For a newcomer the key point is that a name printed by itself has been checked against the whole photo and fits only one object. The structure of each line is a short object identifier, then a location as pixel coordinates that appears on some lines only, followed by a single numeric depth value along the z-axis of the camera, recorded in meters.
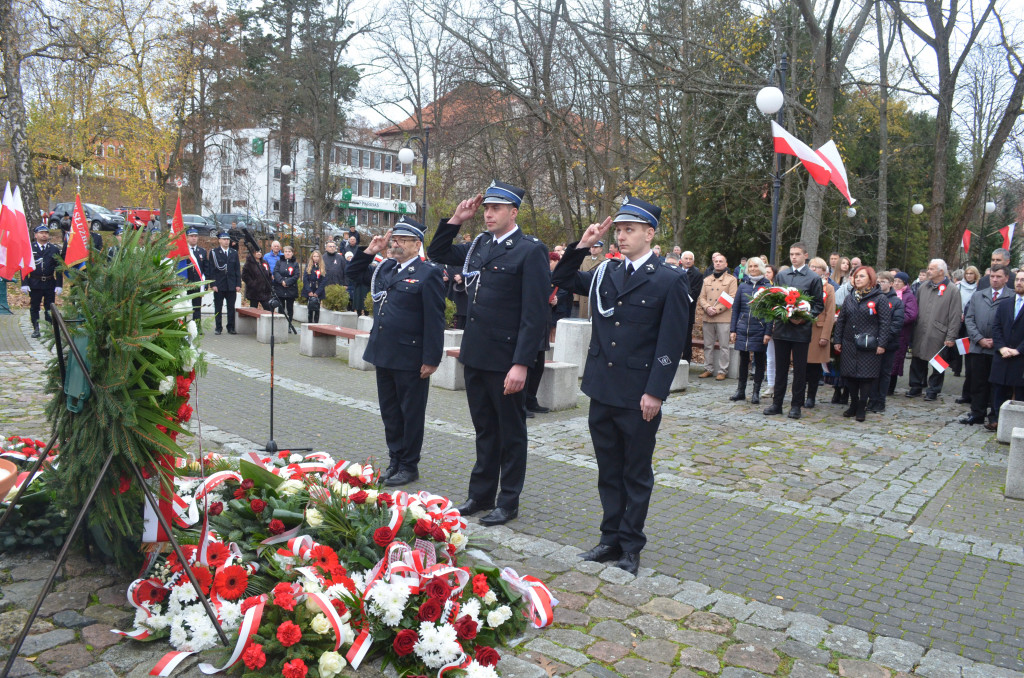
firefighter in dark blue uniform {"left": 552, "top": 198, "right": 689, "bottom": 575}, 4.73
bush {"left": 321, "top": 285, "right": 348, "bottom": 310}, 15.94
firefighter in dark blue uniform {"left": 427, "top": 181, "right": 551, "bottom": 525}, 5.57
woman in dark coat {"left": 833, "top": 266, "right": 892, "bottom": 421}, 9.96
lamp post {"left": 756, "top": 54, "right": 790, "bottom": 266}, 12.47
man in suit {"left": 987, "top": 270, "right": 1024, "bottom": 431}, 9.16
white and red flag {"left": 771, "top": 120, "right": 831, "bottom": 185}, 11.99
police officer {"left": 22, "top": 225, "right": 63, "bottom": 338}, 13.59
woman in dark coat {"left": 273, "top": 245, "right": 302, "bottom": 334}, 15.91
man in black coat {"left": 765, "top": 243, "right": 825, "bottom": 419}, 9.81
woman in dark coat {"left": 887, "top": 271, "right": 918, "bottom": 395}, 12.14
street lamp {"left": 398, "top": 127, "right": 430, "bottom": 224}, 23.22
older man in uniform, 6.41
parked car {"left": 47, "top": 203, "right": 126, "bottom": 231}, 36.72
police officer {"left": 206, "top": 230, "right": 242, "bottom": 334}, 15.95
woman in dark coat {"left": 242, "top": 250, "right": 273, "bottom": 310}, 16.69
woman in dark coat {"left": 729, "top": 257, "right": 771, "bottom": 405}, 10.67
